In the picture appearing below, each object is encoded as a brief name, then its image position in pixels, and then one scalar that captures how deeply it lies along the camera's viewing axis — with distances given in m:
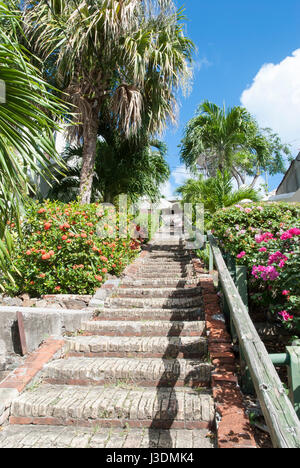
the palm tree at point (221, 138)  7.97
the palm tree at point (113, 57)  6.57
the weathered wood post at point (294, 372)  1.65
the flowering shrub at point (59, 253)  4.74
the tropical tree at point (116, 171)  8.86
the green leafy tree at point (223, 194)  6.90
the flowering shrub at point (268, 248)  2.79
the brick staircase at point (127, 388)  2.41
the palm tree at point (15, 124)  2.24
